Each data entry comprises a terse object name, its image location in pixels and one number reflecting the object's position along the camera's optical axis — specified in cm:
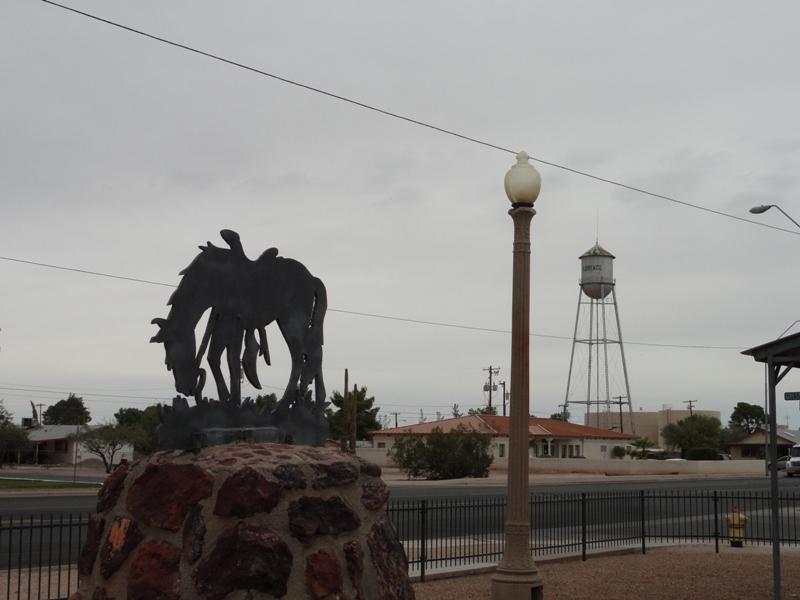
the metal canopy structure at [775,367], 1171
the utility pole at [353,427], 3516
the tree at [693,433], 8638
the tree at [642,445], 7199
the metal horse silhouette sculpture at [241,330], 623
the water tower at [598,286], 6912
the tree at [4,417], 7046
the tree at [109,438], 5550
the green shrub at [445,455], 5384
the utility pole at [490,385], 9275
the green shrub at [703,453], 7425
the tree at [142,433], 5410
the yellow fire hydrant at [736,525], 1905
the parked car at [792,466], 5747
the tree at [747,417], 11944
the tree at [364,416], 7781
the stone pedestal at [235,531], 542
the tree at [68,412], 11588
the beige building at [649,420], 10506
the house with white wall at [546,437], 6788
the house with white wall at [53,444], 8394
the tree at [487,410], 9180
